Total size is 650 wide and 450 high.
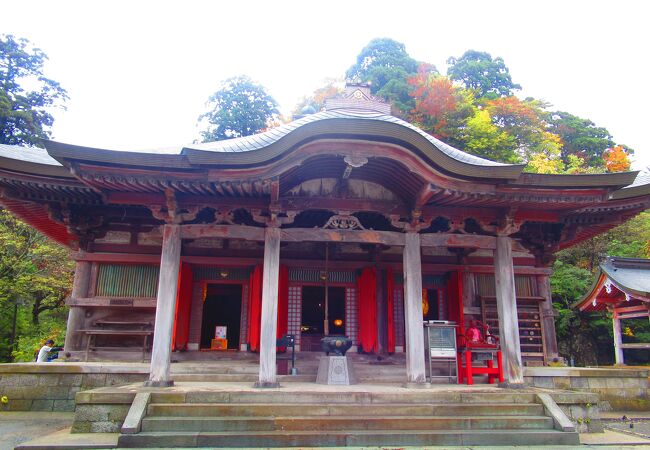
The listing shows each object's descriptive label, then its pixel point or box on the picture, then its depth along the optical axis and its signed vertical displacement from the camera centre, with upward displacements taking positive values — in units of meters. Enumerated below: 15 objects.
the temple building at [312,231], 7.85 +2.12
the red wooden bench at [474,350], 8.83 -0.38
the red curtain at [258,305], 10.73 +0.60
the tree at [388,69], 31.97 +21.12
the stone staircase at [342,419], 6.16 -1.24
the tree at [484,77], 39.28 +22.06
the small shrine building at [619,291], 13.78 +1.34
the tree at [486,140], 26.97 +11.31
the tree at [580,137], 34.72 +15.25
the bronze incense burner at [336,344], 8.77 -0.24
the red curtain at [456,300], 11.12 +0.80
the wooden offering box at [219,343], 12.38 -0.35
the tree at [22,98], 25.11 +13.21
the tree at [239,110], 32.44 +15.85
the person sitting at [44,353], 11.95 -0.65
